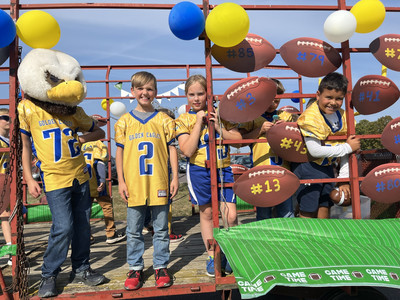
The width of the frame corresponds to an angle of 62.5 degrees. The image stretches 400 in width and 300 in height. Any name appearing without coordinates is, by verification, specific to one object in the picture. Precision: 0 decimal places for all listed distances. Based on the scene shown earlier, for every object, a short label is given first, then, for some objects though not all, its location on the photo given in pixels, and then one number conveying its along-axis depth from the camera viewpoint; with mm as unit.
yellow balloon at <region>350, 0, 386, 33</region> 2518
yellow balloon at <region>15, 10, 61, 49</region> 2256
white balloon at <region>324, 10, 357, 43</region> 2396
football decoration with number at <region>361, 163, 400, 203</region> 2555
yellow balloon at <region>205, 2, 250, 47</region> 2180
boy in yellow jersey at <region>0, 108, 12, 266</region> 3525
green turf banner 1894
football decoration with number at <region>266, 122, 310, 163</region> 2508
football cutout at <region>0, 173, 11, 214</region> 2395
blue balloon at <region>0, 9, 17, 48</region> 2078
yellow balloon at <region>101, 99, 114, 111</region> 7831
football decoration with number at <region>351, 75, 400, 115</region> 2592
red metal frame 2289
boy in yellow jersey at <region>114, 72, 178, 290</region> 2434
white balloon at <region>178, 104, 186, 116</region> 6877
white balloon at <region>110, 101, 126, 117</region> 6922
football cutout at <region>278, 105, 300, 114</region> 5082
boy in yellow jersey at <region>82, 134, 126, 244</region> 4208
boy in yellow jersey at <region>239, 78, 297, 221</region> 2822
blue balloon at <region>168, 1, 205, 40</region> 2186
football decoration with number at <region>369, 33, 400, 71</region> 2615
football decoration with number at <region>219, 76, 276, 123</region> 2322
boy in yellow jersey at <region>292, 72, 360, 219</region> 2514
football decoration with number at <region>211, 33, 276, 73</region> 2449
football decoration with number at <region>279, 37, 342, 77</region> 2529
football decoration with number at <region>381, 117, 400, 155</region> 2594
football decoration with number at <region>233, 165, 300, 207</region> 2420
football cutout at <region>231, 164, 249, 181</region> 4782
